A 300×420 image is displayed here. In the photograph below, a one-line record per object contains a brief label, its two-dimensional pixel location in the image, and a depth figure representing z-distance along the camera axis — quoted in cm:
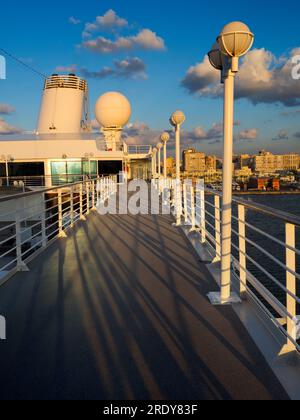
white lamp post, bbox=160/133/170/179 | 1480
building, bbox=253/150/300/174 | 4478
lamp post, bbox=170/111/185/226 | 752
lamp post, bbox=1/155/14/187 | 2250
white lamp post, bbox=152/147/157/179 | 2465
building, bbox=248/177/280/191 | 3228
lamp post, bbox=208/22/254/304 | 299
